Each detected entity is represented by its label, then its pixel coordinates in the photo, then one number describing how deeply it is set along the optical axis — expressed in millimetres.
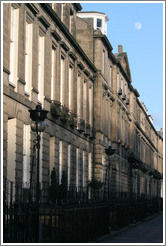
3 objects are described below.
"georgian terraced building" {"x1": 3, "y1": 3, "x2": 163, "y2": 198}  27016
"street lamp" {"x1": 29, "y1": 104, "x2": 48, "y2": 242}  19234
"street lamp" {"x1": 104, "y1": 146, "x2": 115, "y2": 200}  34562
